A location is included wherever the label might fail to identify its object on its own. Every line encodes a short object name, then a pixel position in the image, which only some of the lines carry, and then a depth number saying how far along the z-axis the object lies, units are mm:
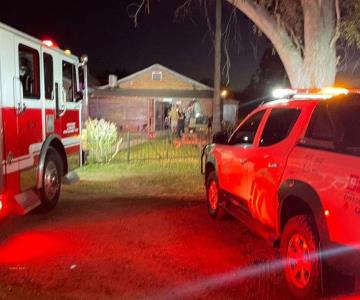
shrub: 16344
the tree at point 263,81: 49750
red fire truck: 7262
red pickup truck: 4492
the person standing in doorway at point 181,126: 26742
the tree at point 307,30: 11031
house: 40188
